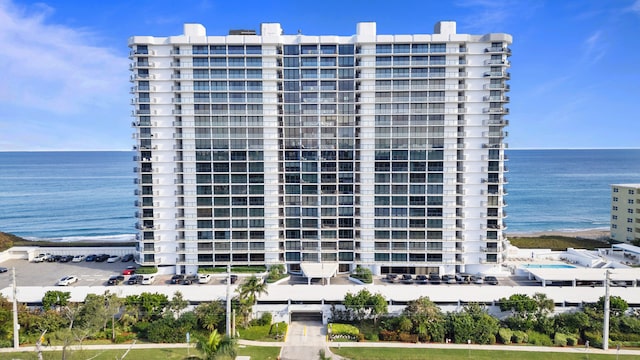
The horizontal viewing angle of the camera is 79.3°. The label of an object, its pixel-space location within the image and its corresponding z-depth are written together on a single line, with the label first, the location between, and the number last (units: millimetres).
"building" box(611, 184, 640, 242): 71438
